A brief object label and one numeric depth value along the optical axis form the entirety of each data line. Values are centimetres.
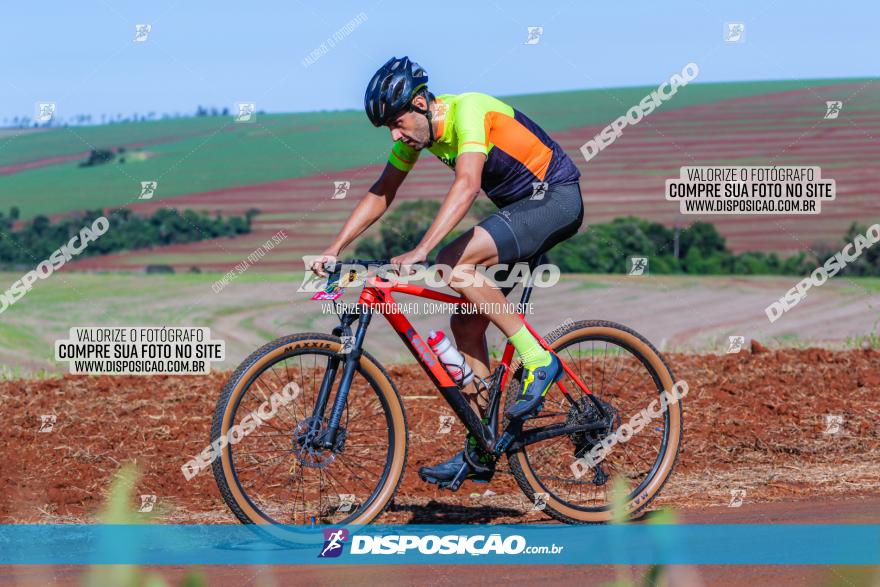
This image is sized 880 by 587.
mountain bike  1041
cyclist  1026
